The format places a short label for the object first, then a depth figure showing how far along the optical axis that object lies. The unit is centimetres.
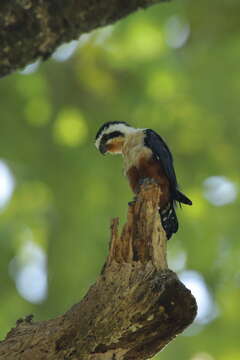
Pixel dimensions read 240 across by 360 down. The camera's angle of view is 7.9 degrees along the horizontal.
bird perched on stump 1252
